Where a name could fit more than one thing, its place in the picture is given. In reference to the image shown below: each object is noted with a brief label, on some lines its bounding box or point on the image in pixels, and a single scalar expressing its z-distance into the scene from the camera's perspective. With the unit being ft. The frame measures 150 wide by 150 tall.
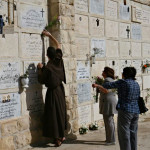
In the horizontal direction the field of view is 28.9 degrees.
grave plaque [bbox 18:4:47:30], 17.29
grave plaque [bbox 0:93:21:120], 16.12
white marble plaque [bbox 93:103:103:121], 23.32
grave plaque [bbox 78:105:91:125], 21.86
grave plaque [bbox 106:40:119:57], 24.89
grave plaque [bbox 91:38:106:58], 23.15
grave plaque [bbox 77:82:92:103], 21.76
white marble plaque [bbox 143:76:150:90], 30.15
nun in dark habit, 17.30
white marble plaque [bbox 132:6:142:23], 28.23
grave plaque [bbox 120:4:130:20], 26.89
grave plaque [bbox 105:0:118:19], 25.04
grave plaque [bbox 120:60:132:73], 26.66
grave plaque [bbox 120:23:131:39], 26.78
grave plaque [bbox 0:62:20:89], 16.15
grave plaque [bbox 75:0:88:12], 21.75
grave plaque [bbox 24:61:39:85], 17.54
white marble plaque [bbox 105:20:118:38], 24.96
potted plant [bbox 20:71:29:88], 16.81
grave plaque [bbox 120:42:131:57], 26.71
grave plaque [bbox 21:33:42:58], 17.42
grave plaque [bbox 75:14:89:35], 21.61
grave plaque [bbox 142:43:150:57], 30.21
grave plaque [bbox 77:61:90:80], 21.72
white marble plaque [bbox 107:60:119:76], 25.02
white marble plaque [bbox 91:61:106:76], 23.20
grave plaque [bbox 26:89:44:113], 17.71
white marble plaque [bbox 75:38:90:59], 21.62
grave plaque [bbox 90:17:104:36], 23.12
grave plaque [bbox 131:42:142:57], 28.55
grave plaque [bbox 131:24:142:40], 28.37
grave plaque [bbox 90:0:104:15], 23.24
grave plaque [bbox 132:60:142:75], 28.73
